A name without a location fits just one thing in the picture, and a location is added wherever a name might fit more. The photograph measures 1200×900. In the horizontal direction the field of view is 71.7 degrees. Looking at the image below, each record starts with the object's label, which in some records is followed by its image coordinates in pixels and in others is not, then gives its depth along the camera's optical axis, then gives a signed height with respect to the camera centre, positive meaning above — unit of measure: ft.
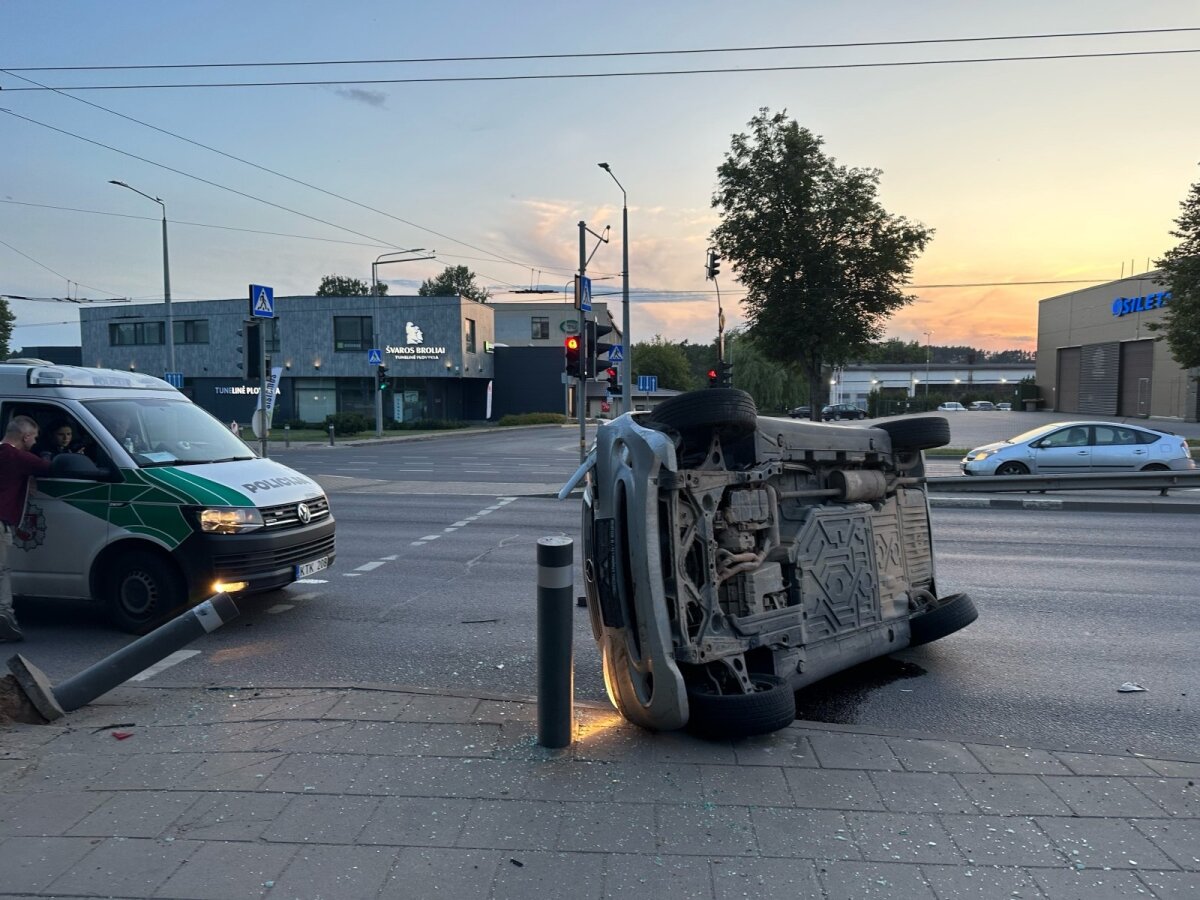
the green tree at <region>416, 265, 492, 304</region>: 361.65 +45.64
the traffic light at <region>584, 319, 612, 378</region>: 57.57 +2.77
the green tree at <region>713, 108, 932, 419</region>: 77.30 +13.90
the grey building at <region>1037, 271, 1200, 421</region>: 148.77 +5.94
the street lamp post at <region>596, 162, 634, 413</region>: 92.32 +13.87
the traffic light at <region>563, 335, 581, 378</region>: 58.13 +2.23
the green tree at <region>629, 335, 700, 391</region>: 341.41 +8.52
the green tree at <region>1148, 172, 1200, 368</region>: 78.43 +9.79
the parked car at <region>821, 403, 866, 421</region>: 200.48 -6.45
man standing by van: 19.62 -2.23
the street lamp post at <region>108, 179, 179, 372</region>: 101.96 +13.87
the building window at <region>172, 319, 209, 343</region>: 175.01 +11.64
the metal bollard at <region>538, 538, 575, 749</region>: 12.55 -3.90
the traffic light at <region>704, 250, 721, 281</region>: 84.12 +12.60
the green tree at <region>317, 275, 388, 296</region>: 368.48 +45.04
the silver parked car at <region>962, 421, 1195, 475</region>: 56.85 -4.53
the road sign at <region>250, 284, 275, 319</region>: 49.62 +5.18
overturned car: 12.53 -2.87
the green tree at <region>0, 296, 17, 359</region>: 238.89 +17.64
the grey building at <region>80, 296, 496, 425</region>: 172.35 +8.13
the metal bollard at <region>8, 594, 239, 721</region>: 14.43 -4.95
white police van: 20.22 -3.31
